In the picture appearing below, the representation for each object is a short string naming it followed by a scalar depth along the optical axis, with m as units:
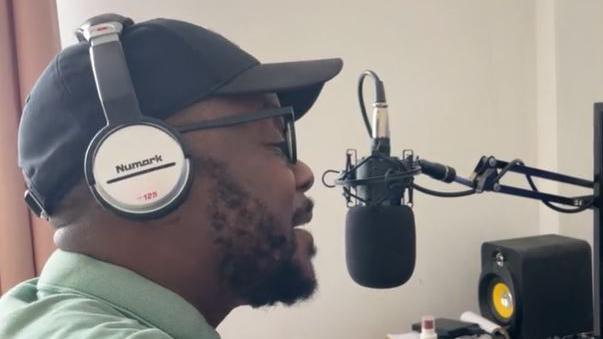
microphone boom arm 1.61
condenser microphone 1.53
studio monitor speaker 2.15
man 1.43
